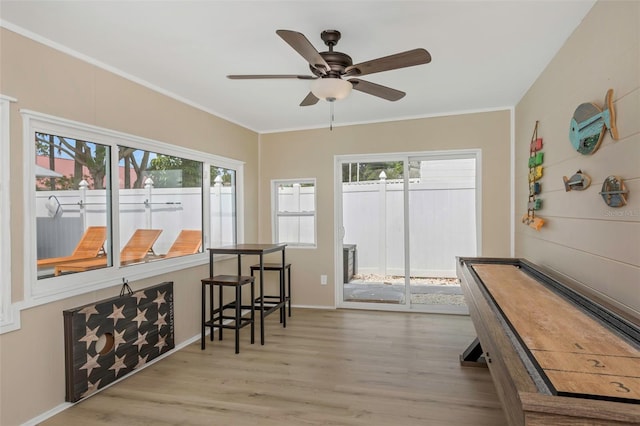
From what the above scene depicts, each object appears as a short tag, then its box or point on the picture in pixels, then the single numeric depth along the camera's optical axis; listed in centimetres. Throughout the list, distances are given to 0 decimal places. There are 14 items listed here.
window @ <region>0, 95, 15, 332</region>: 222
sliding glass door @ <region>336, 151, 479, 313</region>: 469
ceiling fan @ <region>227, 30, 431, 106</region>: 206
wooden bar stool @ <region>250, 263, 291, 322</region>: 442
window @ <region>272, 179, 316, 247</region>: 523
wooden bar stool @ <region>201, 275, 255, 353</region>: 353
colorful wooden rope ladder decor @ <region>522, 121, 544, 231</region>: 315
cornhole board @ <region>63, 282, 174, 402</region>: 254
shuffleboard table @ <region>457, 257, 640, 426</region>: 89
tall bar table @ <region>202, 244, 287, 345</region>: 371
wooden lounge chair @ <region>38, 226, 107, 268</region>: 272
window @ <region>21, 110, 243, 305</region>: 246
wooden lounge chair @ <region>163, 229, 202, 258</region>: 378
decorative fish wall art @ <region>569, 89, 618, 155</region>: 189
